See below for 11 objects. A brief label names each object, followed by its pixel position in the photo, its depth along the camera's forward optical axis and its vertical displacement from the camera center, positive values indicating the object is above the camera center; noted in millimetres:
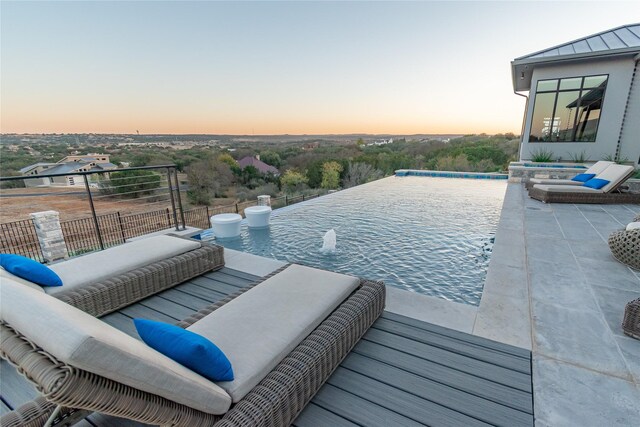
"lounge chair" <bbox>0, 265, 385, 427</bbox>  831 -1014
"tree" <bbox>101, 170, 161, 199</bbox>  11502 -2271
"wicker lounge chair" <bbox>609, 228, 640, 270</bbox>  2918 -1209
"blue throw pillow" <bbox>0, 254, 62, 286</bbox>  1922 -842
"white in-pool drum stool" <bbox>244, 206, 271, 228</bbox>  5062 -1360
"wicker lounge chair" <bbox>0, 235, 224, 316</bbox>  2211 -1098
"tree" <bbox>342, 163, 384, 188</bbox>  20703 -2961
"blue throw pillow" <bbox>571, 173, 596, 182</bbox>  6465 -1105
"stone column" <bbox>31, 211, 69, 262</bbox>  3334 -1045
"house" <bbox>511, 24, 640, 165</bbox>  8547 +842
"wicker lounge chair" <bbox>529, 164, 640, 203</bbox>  5586 -1254
